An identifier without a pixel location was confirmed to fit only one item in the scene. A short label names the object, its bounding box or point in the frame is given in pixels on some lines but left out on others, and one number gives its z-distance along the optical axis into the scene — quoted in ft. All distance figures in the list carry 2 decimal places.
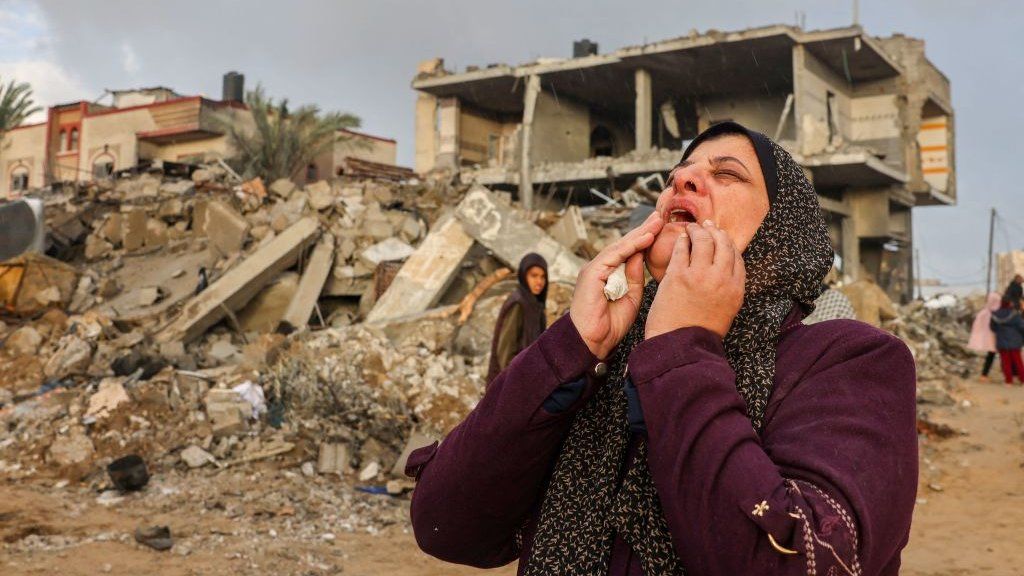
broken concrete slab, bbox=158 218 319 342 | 30.83
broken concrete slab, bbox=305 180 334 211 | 42.55
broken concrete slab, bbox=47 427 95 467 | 21.40
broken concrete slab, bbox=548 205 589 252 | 34.74
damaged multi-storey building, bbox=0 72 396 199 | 97.09
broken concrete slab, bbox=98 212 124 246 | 45.55
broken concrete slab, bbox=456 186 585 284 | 30.76
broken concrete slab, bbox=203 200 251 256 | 39.93
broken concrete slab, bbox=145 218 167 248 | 44.73
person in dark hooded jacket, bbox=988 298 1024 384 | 36.65
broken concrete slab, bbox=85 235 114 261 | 44.45
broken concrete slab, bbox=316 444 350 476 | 21.45
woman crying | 3.14
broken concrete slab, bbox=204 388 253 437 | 23.20
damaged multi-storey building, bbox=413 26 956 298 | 63.62
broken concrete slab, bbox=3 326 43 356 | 29.66
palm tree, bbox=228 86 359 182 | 80.89
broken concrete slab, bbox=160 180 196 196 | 58.75
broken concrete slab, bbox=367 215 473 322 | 29.63
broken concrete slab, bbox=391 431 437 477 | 21.13
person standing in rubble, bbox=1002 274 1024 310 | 41.22
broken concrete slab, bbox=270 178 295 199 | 48.54
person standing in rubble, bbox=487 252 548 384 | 17.43
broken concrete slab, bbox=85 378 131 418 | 23.41
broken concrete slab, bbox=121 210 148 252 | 44.63
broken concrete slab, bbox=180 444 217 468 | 21.52
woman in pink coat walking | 37.91
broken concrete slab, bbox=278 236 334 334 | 32.19
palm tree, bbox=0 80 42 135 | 83.76
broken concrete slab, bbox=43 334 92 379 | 28.02
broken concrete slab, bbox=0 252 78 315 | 32.58
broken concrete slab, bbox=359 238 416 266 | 35.22
